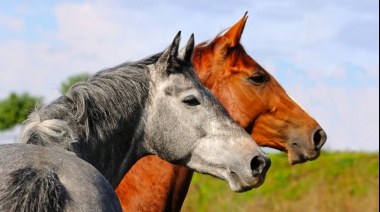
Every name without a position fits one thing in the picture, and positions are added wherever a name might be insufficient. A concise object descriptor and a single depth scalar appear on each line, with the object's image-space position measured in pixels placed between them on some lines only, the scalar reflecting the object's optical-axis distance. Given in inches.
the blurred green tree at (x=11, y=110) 3759.8
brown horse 541.6
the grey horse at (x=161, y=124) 388.2
